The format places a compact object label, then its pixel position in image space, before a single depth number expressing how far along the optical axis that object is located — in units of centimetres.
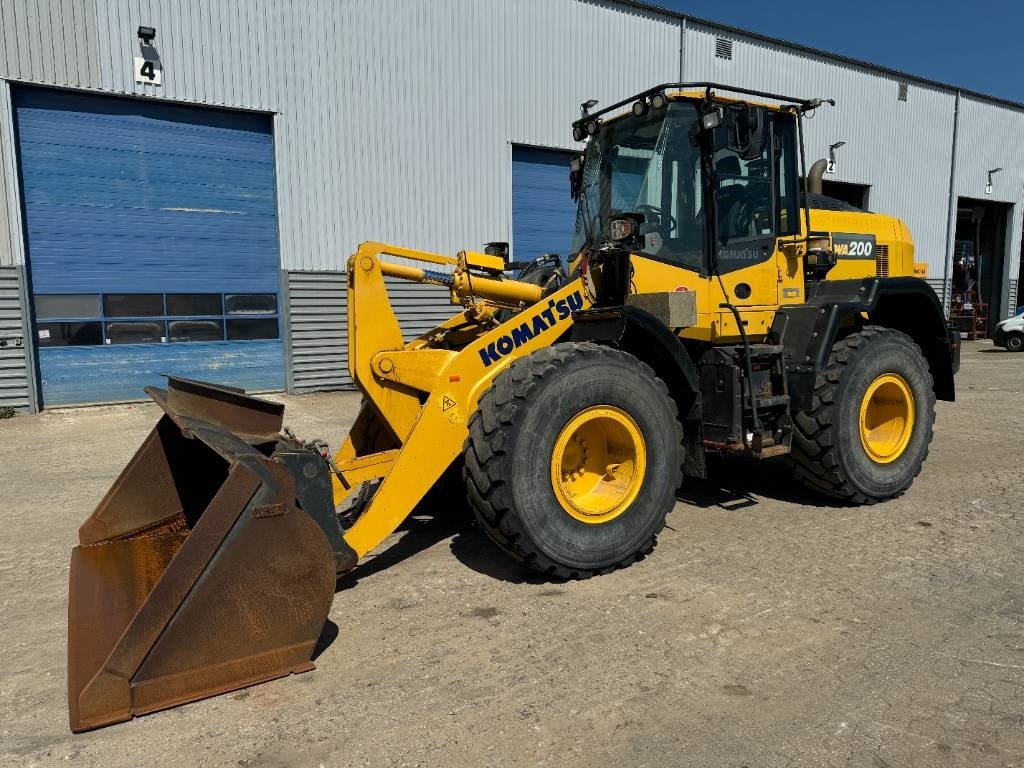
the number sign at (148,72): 1055
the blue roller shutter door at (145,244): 1045
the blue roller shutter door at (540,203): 1424
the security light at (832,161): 1878
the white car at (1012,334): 2023
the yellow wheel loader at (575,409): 288
